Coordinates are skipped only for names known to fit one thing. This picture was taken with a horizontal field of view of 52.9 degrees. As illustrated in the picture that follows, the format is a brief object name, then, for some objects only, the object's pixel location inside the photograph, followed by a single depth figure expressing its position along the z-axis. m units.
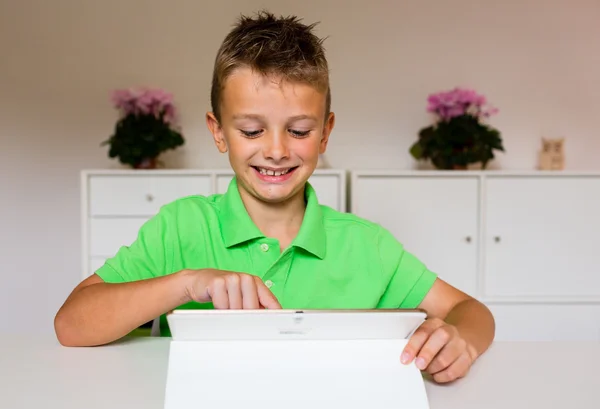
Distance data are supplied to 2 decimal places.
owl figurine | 2.96
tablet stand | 0.54
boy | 0.90
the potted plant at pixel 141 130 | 2.67
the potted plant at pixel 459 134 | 2.70
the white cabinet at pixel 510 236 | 2.65
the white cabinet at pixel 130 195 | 2.59
